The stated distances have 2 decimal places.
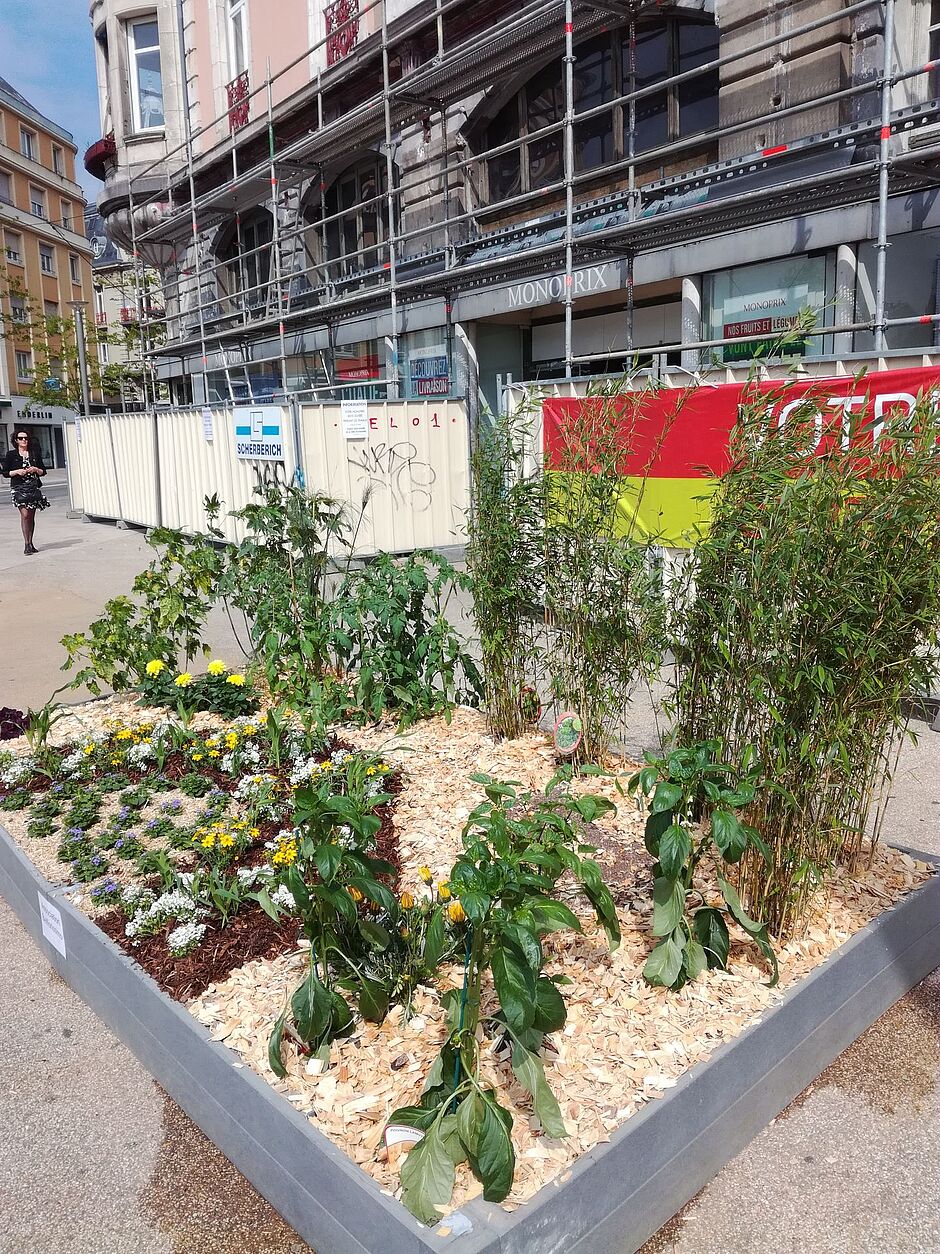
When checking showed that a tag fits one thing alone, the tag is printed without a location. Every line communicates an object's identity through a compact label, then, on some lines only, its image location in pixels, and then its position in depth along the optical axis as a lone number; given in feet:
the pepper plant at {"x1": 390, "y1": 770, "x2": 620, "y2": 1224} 6.32
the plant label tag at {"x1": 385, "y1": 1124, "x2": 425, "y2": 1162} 6.88
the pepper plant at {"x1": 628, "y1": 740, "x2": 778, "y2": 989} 8.08
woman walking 44.45
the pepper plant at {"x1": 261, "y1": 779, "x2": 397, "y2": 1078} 7.72
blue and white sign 36.35
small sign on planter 10.62
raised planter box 6.37
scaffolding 27.45
